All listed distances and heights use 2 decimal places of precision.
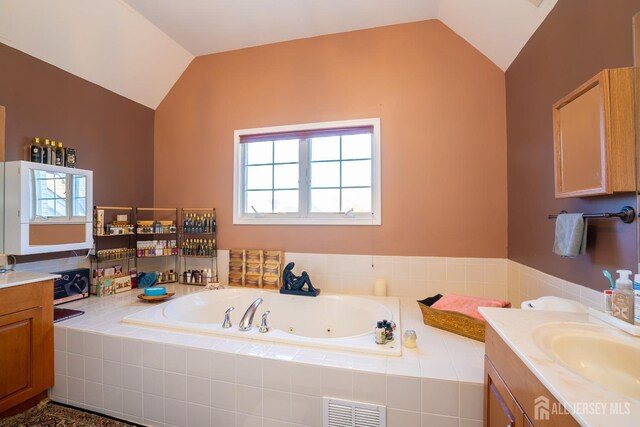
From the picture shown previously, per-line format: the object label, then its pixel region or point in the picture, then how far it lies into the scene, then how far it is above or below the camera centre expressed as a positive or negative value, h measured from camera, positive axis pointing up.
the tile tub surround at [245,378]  1.20 -0.81
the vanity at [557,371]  0.55 -0.41
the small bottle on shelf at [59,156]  2.12 +0.50
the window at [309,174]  2.48 +0.44
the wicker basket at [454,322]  1.57 -0.65
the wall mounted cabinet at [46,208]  1.80 +0.08
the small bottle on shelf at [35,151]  1.99 +0.51
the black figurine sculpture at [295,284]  2.36 -0.59
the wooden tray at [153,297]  2.21 -0.65
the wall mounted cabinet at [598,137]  0.98 +0.32
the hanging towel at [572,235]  1.20 -0.09
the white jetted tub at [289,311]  1.95 -0.76
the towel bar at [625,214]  1.01 +0.01
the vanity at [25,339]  1.53 -0.72
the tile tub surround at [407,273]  2.21 -0.49
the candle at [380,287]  2.32 -0.61
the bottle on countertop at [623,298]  0.91 -0.28
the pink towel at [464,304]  1.72 -0.58
